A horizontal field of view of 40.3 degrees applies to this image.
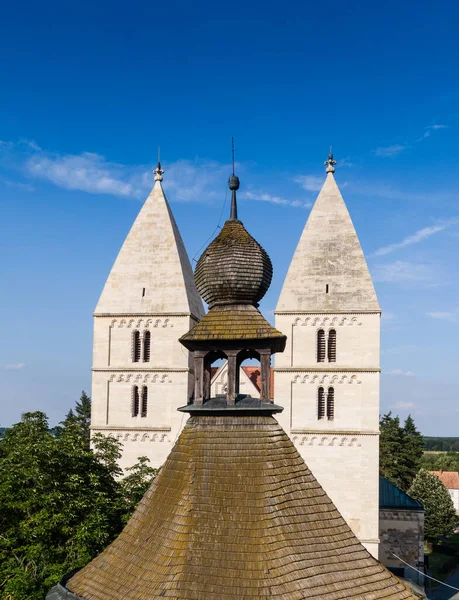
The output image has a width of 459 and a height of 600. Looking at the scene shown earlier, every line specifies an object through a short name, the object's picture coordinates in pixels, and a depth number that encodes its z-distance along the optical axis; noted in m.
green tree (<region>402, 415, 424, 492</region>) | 62.28
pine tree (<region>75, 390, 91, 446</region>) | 69.72
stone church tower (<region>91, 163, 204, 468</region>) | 30.55
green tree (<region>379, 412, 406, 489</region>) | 61.59
